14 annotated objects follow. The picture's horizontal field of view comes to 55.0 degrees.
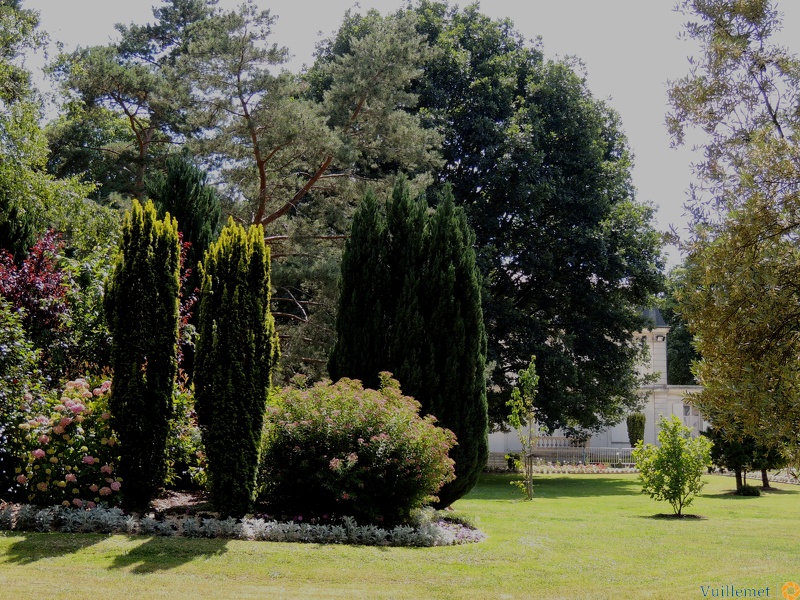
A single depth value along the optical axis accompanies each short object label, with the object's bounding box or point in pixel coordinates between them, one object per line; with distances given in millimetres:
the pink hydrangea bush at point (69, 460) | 8969
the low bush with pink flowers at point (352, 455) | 9500
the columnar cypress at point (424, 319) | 11945
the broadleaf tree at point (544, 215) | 22656
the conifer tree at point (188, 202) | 13719
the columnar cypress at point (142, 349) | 9028
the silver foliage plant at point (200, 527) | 8484
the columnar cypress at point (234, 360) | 9016
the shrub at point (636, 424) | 39438
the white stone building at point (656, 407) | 41594
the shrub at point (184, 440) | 9992
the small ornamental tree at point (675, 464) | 14344
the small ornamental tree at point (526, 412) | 15539
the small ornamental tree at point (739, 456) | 20578
